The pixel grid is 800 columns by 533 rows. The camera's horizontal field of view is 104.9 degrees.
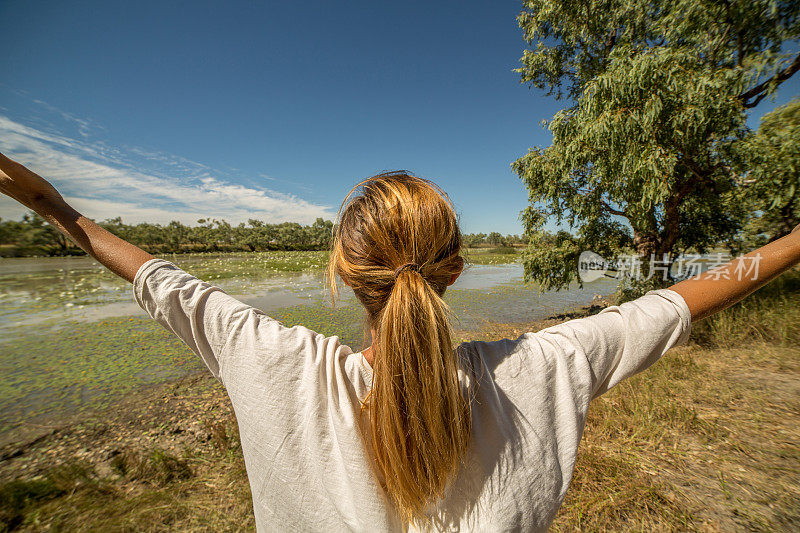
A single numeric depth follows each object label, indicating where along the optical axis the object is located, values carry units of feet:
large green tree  15.23
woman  2.22
